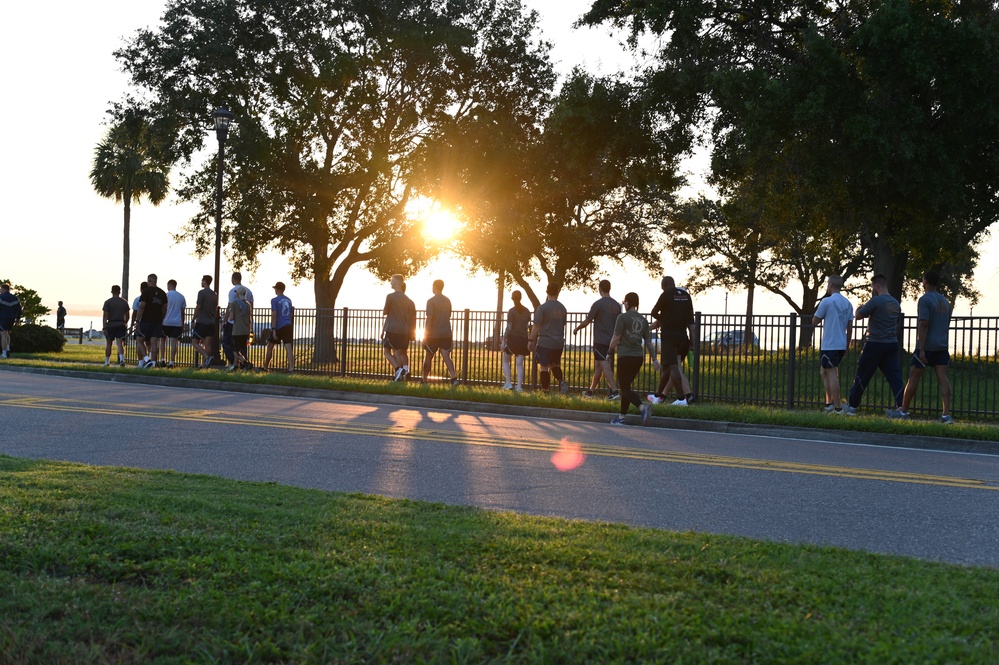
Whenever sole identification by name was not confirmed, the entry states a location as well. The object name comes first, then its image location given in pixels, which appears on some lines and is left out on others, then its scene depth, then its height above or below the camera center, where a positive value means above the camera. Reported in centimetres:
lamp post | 2339 +489
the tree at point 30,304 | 3634 +116
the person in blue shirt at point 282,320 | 2155 +43
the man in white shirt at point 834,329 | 1509 +28
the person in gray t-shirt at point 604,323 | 1711 +36
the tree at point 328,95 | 3219 +814
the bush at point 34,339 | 3238 -9
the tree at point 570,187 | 2664 +545
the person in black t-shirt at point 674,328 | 1635 +29
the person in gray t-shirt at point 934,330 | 1444 +27
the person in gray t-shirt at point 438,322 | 1923 +38
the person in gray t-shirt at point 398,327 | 1905 +28
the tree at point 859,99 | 2028 +535
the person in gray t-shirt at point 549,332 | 1794 +21
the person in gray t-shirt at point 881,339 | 1473 +14
